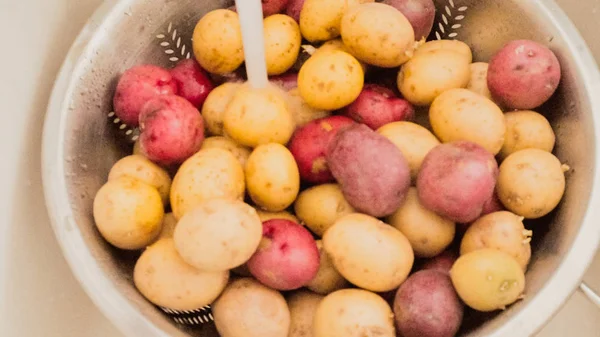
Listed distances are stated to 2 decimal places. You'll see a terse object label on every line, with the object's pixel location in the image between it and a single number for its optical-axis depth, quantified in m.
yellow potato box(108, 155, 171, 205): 0.71
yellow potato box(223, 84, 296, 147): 0.70
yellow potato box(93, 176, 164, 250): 0.65
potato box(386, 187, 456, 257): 0.68
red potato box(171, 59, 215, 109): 0.80
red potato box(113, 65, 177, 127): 0.74
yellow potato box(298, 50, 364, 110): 0.71
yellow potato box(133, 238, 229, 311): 0.62
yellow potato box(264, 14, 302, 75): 0.78
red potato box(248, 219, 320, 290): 0.62
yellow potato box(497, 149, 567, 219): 0.66
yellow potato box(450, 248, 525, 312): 0.58
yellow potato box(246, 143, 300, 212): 0.67
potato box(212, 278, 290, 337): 0.62
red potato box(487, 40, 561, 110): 0.70
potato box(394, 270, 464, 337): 0.60
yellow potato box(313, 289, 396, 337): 0.60
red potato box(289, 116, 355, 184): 0.71
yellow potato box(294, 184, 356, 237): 0.70
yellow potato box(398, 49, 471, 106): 0.75
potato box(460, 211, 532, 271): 0.64
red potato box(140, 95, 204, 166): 0.69
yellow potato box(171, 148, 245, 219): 0.65
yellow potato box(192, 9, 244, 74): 0.77
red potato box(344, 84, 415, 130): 0.76
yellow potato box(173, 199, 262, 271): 0.58
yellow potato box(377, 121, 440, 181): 0.70
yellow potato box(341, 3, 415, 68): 0.72
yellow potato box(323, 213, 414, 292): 0.62
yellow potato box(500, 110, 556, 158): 0.71
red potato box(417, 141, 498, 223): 0.63
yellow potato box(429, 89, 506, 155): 0.69
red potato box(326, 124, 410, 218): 0.65
